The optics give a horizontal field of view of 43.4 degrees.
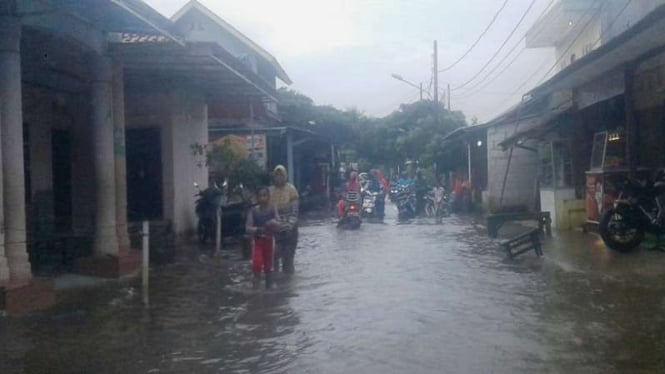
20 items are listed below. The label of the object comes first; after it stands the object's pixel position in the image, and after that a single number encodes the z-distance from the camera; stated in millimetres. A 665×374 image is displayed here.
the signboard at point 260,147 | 27286
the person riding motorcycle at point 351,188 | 23406
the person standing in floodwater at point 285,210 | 12656
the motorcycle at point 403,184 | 29533
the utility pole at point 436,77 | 44881
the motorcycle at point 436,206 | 27244
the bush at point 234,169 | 18250
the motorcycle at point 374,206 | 27344
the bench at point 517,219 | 16969
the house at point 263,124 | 28672
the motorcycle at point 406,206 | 27250
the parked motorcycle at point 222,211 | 18094
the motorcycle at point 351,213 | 23047
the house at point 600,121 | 15781
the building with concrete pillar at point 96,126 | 10070
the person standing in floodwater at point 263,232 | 11578
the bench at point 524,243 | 14070
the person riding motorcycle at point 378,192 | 27344
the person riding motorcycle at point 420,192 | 28209
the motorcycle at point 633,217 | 13555
